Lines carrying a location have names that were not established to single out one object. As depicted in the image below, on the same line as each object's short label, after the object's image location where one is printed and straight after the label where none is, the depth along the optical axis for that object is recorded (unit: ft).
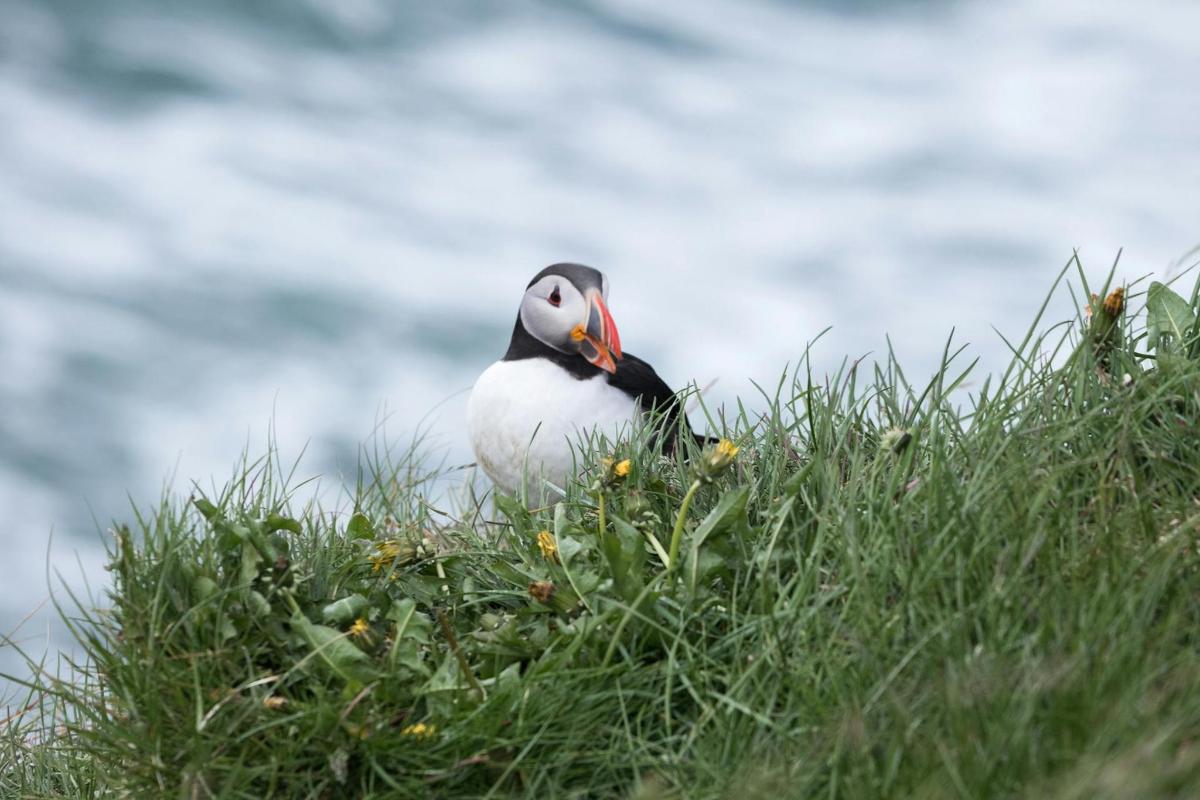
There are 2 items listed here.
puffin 34.14
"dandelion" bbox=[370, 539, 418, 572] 27.91
